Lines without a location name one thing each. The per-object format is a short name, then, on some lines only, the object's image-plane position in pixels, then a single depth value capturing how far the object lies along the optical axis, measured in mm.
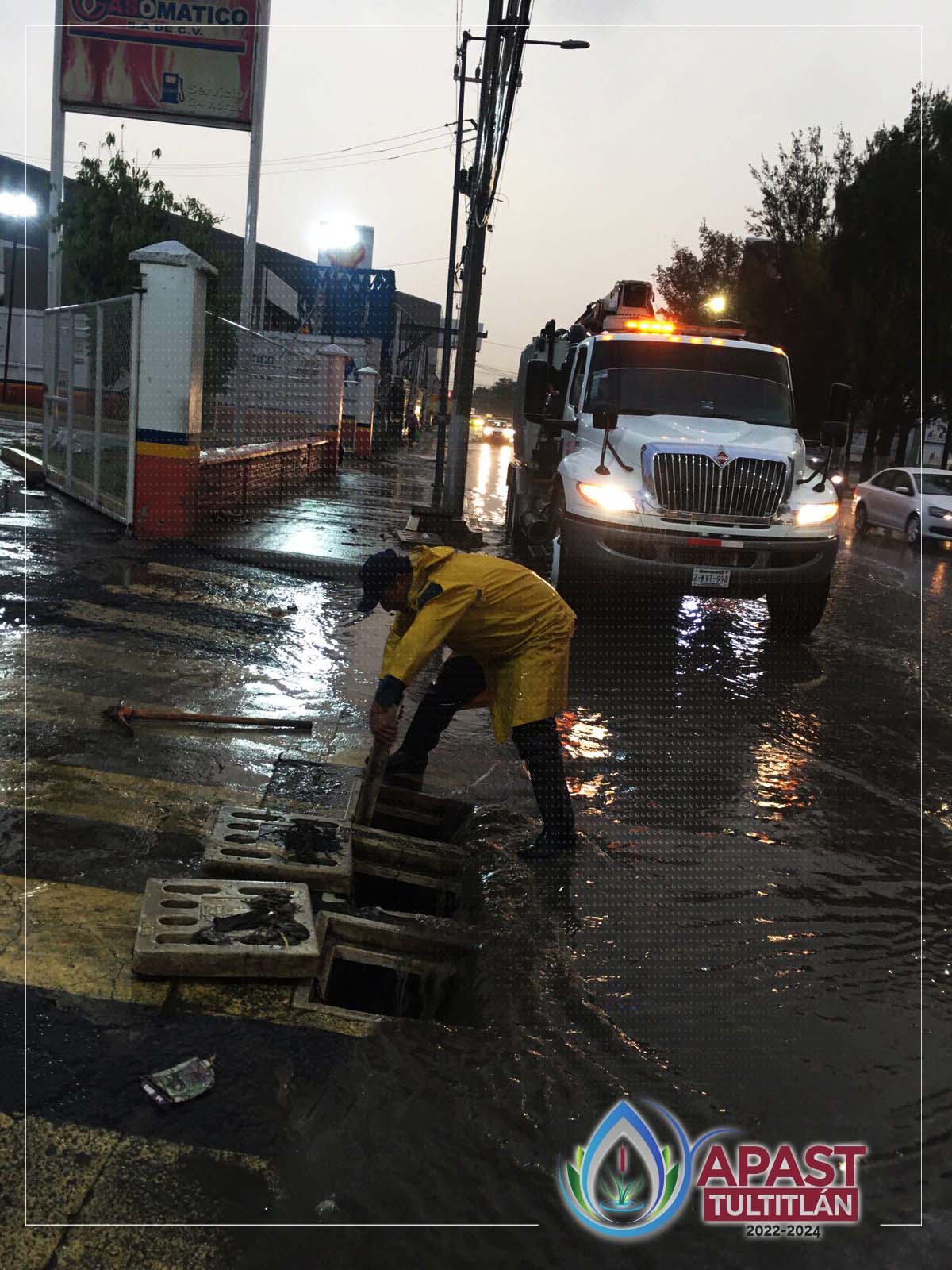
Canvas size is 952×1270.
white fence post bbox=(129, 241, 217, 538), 10477
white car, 18484
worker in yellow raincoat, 4164
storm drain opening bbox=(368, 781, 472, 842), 5047
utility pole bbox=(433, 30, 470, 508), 19797
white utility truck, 8633
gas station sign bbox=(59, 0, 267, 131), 21016
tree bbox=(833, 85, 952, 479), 36156
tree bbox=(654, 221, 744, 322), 50875
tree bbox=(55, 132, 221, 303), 18250
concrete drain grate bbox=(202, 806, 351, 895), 3955
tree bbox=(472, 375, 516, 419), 192212
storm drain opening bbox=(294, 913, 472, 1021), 3662
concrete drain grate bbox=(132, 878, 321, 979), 3266
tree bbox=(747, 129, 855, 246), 44938
